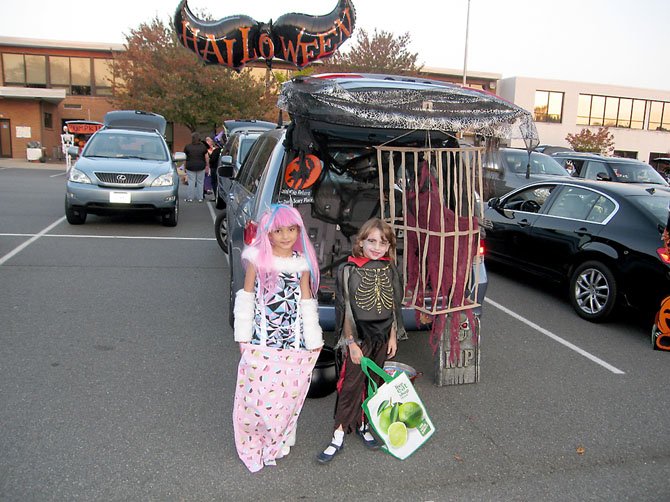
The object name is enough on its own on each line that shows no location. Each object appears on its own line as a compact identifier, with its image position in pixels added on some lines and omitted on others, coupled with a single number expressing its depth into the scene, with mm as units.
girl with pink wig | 2832
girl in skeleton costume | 3109
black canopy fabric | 3406
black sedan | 5195
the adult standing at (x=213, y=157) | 13429
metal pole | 29266
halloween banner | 6180
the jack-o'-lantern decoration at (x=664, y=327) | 3658
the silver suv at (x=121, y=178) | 8961
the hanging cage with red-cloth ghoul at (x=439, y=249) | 3646
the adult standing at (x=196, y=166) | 12867
